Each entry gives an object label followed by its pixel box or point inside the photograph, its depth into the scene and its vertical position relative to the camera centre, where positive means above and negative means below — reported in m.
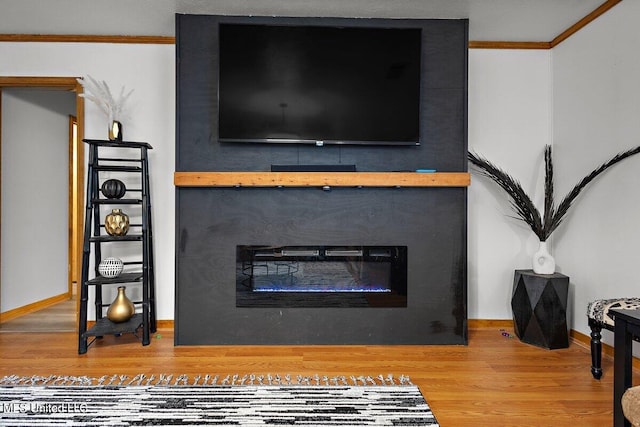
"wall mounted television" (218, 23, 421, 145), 3.04 +0.89
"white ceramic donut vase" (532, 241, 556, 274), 3.10 -0.33
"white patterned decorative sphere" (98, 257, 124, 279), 3.04 -0.40
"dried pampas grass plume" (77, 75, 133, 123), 3.15 +0.82
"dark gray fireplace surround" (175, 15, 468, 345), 3.12 -0.08
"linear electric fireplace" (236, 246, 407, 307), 3.15 -0.45
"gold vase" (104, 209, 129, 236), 3.05 -0.09
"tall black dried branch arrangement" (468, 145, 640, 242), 3.14 +0.10
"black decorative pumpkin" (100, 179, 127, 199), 3.07 +0.15
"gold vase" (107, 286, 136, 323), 3.08 -0.69
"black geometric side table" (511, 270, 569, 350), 3.00 -0.65
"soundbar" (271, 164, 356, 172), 3.08 +0.31
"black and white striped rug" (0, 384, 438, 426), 2.02 -0.95
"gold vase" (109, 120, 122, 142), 3.10 +0.56
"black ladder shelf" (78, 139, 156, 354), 2.96 -0.29
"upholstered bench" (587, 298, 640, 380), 2.37 -0.57
